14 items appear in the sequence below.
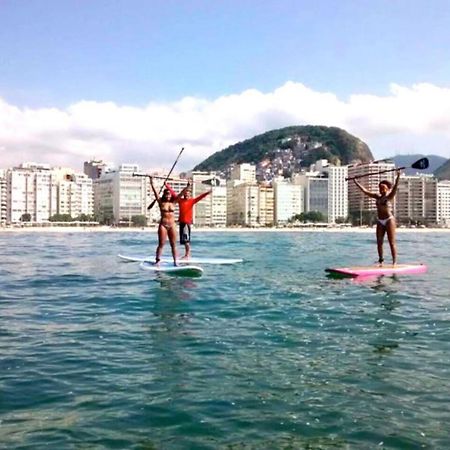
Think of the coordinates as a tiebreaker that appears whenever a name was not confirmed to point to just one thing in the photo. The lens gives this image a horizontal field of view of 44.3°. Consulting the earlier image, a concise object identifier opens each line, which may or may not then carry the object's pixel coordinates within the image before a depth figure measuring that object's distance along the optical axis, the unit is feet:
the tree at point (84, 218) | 622.54
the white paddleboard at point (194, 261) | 64.34
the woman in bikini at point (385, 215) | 56.95
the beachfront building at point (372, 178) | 492.17
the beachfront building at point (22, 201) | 635.25
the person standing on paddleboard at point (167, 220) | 57.52
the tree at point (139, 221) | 623.85
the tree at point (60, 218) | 608.51
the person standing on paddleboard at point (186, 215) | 63.62
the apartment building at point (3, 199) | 629.92
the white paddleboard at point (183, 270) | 55.47
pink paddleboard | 52.70
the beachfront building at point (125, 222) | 646.57
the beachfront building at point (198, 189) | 595.23
